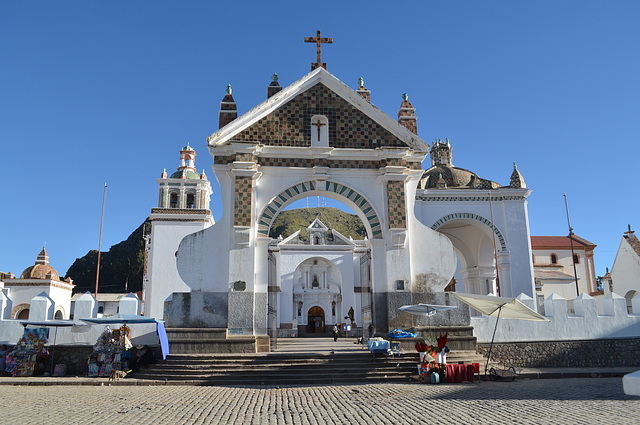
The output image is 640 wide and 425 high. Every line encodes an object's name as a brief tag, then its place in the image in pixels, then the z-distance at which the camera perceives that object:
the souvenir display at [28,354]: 11.81
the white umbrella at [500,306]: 10.99
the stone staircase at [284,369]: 10.37
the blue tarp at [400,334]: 11.76
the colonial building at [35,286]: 30.55
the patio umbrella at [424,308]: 11.97
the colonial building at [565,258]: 35.03
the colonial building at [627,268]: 25.45
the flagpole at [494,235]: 20.68
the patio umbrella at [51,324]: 11.81
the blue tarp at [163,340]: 11.24
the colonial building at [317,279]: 34.25
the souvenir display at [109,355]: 11.38
